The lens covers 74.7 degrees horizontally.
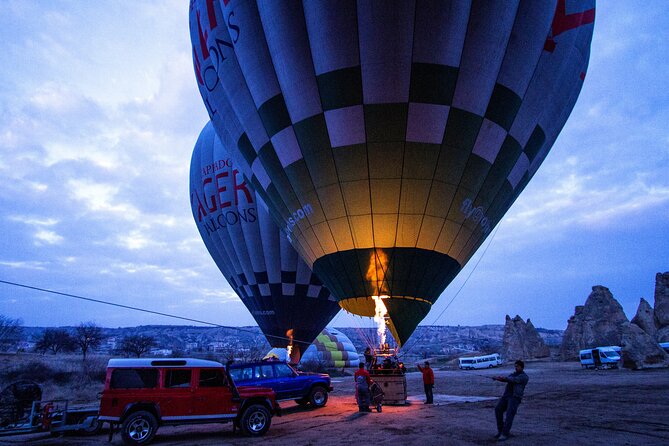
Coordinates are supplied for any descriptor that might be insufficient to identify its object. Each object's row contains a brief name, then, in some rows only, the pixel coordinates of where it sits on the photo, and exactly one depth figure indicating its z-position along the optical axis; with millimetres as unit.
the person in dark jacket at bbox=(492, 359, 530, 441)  6379
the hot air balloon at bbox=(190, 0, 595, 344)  9836
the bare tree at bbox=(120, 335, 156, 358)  53000
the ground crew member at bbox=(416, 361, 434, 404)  11040
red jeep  7113
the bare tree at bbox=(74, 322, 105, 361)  56638
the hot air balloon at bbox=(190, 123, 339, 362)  19359
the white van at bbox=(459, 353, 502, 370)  38969
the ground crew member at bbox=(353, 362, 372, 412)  9984
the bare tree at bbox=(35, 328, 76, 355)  58625
